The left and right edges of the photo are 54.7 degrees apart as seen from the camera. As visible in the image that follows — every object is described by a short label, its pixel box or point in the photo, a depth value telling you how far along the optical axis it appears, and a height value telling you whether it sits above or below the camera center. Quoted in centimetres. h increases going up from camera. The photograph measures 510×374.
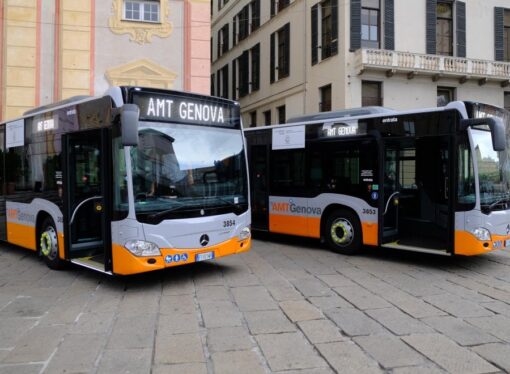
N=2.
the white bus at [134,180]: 646 +6
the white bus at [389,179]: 807 +12
